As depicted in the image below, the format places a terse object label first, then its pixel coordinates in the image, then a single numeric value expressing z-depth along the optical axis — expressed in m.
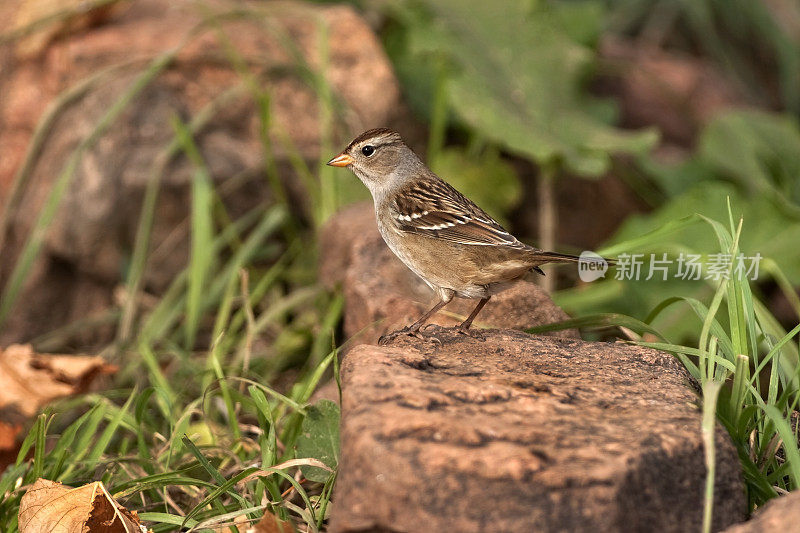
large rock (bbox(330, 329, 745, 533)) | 4.35
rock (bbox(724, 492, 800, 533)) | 4.36
